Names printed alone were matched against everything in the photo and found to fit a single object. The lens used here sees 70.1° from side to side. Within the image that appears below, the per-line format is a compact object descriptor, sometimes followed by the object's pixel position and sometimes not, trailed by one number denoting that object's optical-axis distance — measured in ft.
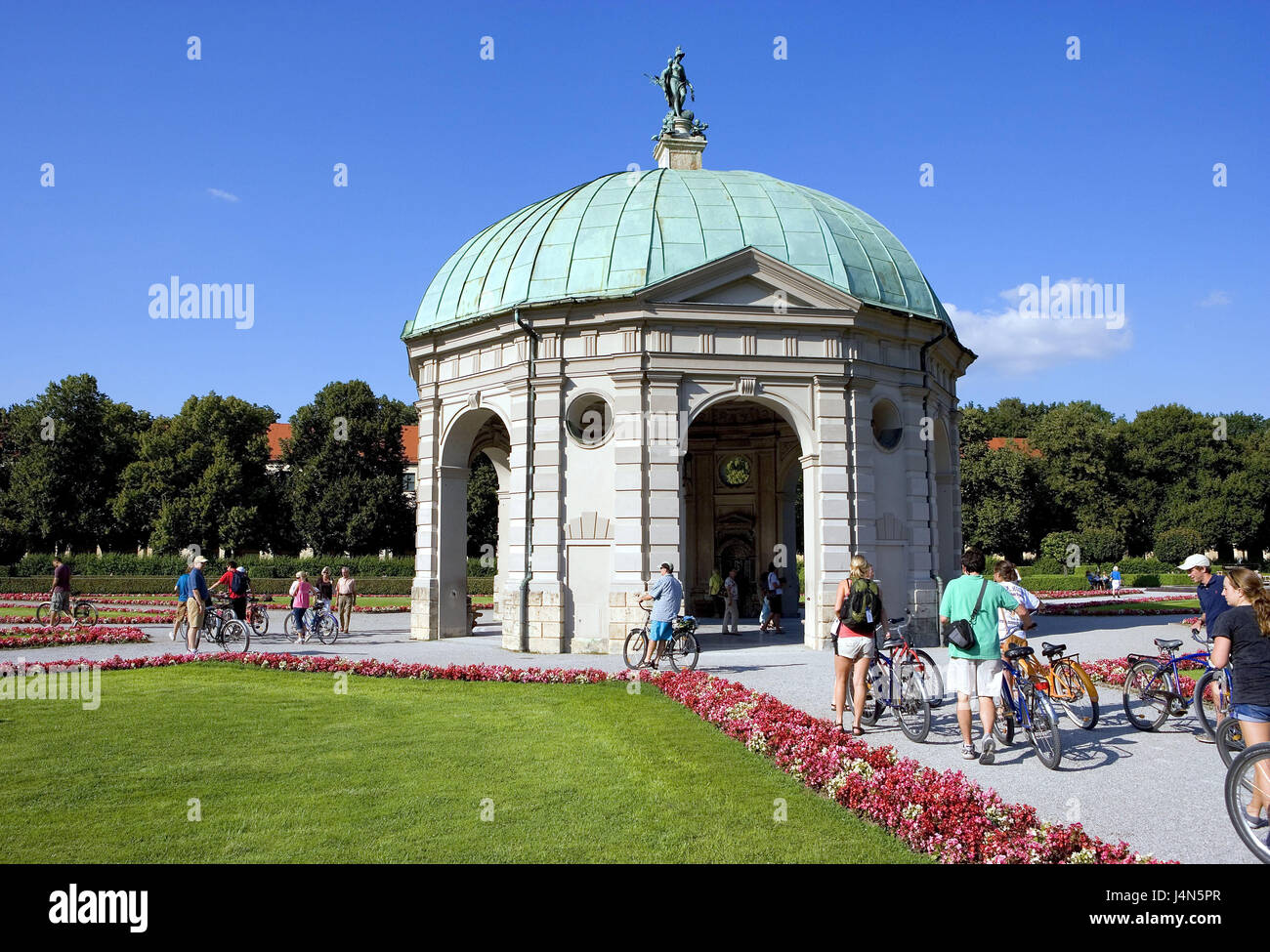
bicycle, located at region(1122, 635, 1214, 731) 39.88
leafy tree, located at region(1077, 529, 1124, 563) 215.51
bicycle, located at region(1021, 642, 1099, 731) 38.50
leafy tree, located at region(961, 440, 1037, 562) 216.95
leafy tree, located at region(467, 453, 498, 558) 208.74
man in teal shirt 33.04
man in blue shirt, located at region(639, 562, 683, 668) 54.70
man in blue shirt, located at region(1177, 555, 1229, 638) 38.27
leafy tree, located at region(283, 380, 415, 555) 203.00
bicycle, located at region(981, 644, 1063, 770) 32.71
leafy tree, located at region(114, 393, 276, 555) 193.98
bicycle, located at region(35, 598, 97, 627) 96.32
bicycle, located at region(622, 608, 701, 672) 56.75
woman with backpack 36.52
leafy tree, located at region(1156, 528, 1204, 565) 219.20
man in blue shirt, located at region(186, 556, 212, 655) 67.15
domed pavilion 70.79
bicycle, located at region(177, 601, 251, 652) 70.54
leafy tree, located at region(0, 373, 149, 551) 198.90
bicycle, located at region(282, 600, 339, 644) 81.30
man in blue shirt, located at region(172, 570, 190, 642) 71.20
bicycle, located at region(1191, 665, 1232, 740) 36.04
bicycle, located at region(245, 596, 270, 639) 84.38
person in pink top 79.87
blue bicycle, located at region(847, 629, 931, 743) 38.78
